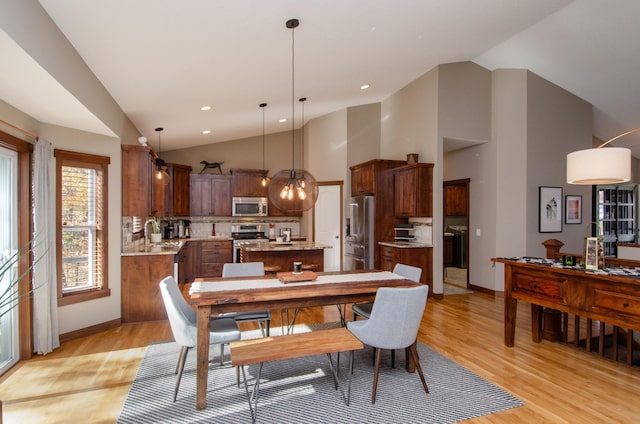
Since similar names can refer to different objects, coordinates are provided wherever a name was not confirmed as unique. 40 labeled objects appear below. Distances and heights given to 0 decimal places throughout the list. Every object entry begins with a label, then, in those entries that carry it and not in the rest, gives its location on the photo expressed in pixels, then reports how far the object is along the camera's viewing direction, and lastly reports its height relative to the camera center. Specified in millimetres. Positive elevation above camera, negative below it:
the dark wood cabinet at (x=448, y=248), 8398 -926
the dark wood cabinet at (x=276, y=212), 7934 -40
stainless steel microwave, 7664 +97
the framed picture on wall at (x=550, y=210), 5707 -4
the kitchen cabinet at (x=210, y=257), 7148 -969
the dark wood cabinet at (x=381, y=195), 6168 +271
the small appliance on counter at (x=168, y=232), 7273 -452
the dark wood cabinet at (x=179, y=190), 7059 +428
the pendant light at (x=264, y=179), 7434 +675
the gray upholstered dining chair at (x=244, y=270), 3635 -633
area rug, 2328 -1385
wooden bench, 2219 -933
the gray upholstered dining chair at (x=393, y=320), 2465 -800
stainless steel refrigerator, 6230 -416
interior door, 7328 -252
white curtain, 3225 -433
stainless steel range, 7633 -486
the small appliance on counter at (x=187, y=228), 7477 -382
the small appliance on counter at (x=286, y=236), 5961 -456
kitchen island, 4969 -666
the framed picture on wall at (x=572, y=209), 5902 +11
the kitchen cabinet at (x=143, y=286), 4223 -925
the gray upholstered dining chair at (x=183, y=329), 2514 -915
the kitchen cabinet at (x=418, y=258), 5492 -771
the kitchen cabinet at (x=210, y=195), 7469 +340
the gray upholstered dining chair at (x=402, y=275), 3252 -665
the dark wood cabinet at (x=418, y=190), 5590 +334
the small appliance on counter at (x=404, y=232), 6078 -395
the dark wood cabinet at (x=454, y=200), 7158 +217
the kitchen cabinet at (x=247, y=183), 7676 +609
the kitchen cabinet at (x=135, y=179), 4289 +397
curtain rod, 2743 +691
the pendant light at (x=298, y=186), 3688 +268
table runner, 2875 -648
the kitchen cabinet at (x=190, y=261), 6879 -1014
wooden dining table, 2410 -650
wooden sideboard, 2592 -727
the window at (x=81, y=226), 3641 -166
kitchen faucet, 5534 -309
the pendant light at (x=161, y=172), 4852 +539
